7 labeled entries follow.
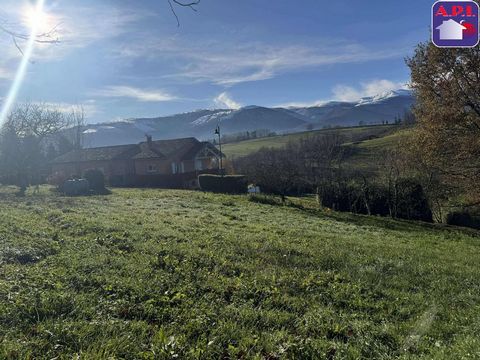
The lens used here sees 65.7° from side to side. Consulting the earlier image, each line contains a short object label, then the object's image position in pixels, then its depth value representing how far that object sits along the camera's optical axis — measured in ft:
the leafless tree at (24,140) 110.32
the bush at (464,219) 80.28
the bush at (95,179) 110.64
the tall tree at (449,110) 51.26
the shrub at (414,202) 88.07
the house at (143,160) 152.05
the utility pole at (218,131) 149.75
